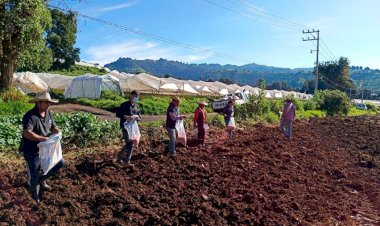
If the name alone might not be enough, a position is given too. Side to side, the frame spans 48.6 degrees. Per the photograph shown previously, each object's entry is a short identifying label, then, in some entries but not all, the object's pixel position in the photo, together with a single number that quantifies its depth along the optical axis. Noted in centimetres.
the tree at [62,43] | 6400
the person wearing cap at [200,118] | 1119
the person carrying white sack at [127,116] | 853
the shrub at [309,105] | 3694
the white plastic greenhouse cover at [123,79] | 3951
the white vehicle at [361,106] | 6214
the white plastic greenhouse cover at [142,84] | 4016
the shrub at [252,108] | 2105
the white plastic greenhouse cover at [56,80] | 3969
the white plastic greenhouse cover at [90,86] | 3161
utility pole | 4930
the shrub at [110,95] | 3027
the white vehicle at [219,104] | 2722
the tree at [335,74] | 7981
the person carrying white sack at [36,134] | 615
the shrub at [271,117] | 2257
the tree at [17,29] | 1642
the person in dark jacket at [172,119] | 957
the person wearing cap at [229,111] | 1327
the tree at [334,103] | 3838
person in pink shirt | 1434
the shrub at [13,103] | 1455
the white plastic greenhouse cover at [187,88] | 4551
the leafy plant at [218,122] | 1722
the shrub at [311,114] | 3176
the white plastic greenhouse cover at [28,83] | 3388
